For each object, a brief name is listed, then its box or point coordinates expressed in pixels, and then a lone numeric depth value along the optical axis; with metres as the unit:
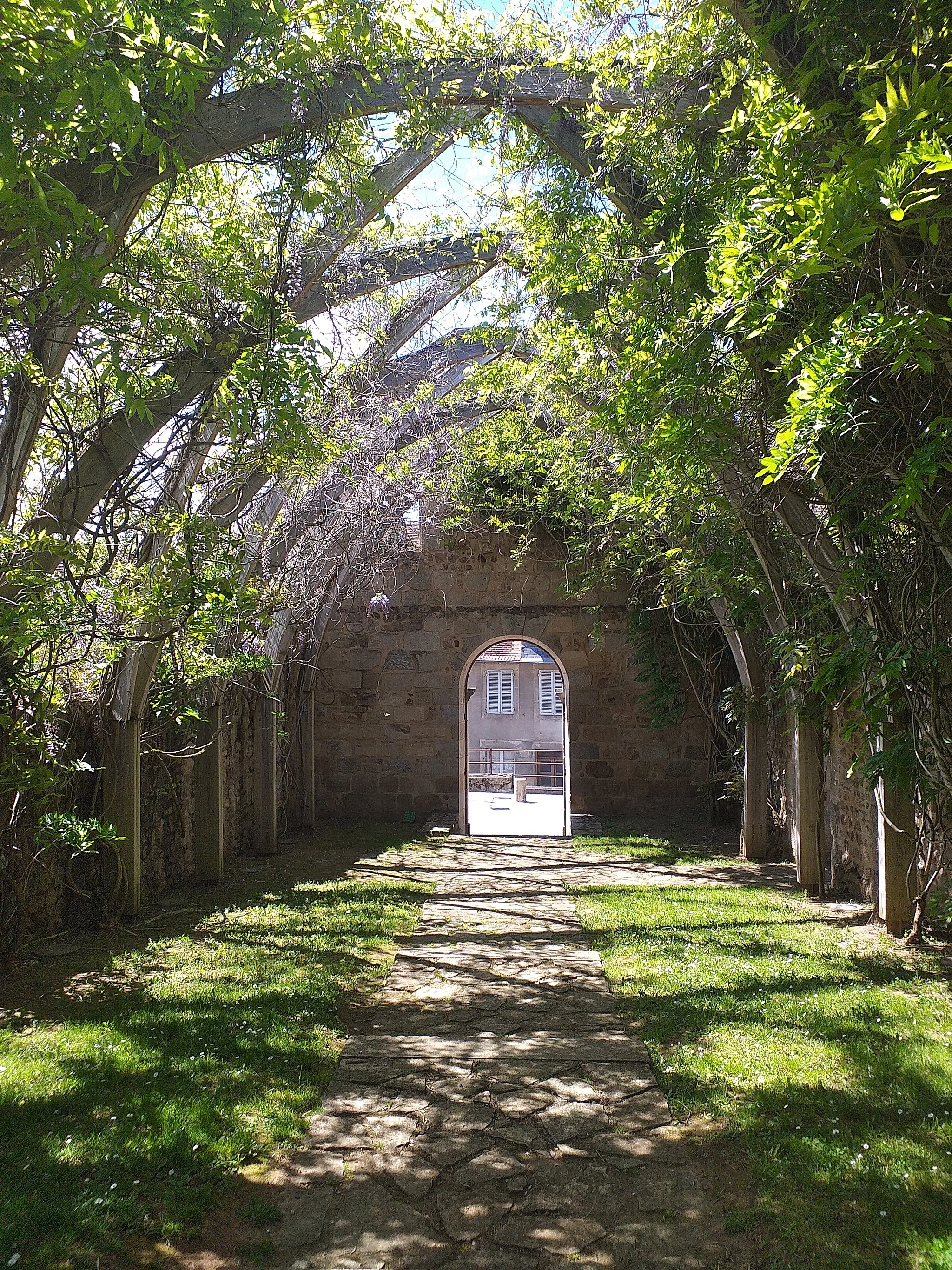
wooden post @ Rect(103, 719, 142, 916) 6.05
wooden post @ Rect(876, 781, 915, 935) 5.13
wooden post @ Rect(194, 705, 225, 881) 7.55
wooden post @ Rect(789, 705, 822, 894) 6.88
